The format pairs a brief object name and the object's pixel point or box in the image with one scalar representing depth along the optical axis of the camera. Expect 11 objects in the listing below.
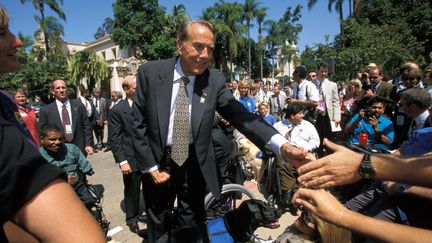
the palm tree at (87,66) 29.33
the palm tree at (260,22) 46.28
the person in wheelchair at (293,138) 4.44
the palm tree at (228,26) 41.75
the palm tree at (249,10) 45.88
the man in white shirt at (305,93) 5.97
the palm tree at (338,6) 31.31
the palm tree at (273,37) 55.00
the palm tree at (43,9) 28.89
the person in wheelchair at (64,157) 3.75
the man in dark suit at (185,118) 2.46
